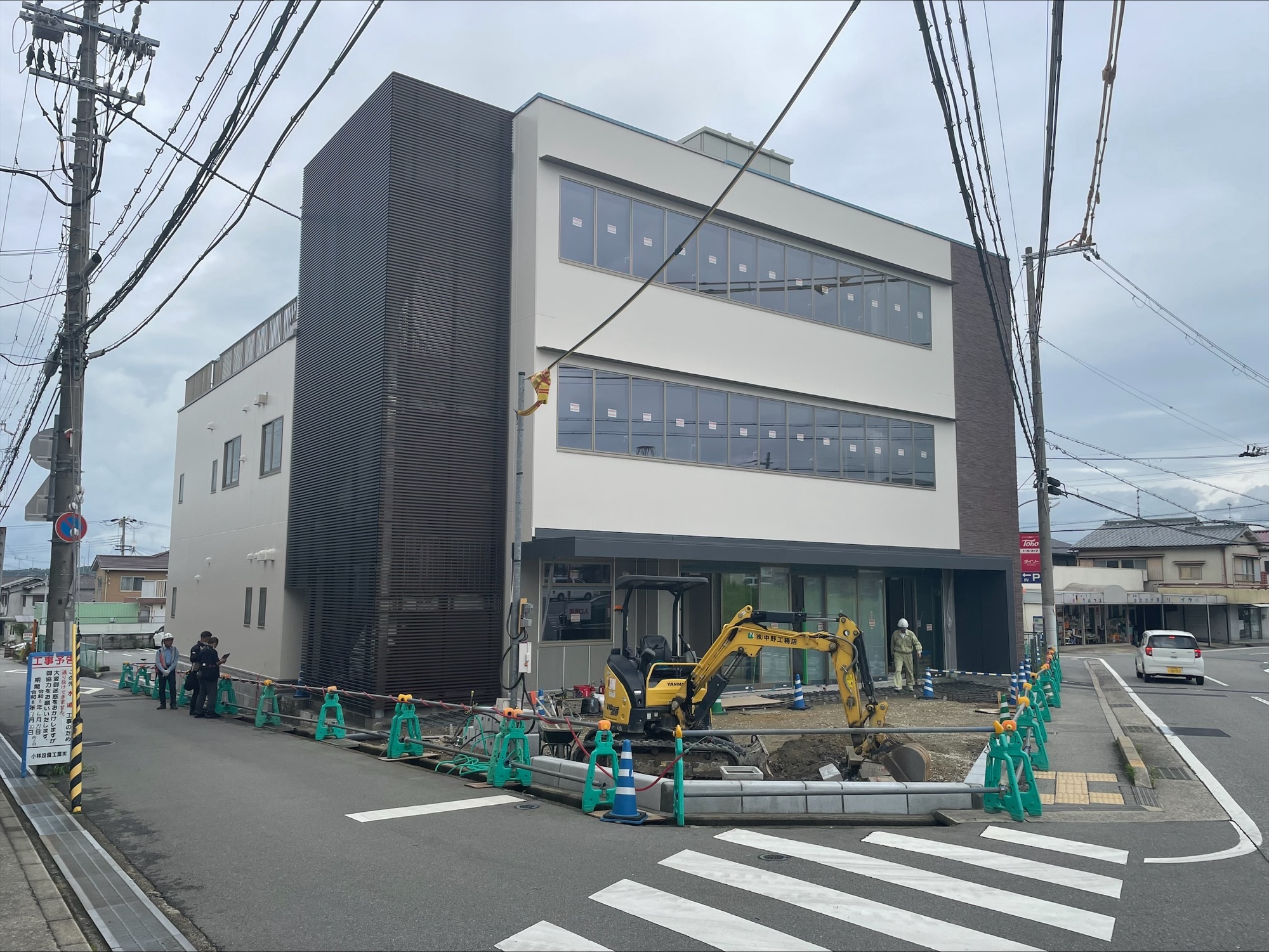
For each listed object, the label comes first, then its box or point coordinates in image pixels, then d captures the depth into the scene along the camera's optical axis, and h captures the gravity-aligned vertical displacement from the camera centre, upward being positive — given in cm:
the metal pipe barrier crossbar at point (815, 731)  980 -158
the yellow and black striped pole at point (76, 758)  1002 -197
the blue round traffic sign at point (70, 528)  1327 +85
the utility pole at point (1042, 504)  2286 +232
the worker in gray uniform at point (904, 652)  2350 -159
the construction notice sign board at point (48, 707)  1145 -155
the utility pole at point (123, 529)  8469 +538
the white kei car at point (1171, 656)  2816 -200
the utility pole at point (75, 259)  1367 +523
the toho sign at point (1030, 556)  2394 +96
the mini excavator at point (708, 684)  1255 -133
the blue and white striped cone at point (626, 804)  936 -224
